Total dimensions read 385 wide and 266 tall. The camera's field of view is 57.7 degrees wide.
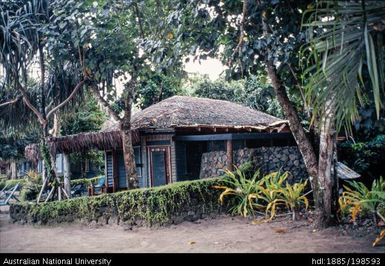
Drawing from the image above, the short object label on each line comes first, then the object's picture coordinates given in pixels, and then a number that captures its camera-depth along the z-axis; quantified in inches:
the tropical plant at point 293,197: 298.8
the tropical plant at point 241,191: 334.3
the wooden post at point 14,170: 1131.3
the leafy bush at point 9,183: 920.9
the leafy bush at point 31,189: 534.0
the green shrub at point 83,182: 735.5
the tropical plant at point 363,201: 246.0
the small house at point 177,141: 453.4
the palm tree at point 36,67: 366.9
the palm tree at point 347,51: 127.1
